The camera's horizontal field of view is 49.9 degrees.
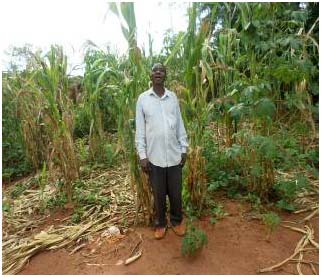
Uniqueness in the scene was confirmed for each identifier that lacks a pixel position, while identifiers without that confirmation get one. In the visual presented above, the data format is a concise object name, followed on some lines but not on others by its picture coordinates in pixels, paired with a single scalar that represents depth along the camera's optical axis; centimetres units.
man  237
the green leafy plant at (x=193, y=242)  218
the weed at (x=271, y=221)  233
